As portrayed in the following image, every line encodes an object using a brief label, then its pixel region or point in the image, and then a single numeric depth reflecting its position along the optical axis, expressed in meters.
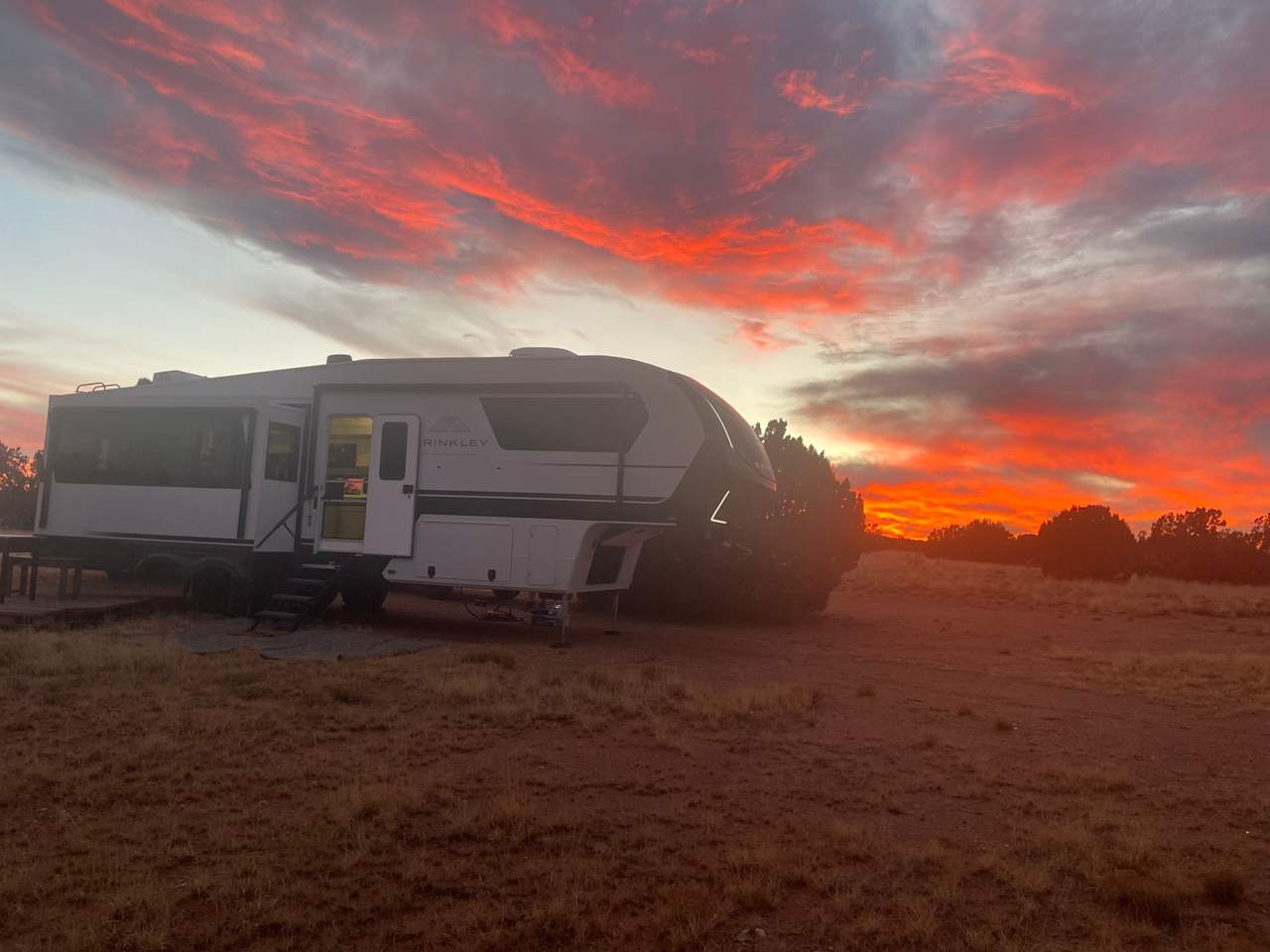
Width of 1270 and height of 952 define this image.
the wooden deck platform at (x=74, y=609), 11.34
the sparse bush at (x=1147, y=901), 4.06
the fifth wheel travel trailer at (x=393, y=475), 11.82
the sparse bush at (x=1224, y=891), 4.28
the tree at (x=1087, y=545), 37.84
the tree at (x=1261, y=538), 42.69
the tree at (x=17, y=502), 30.27
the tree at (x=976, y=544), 57.38
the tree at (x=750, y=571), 17.17
